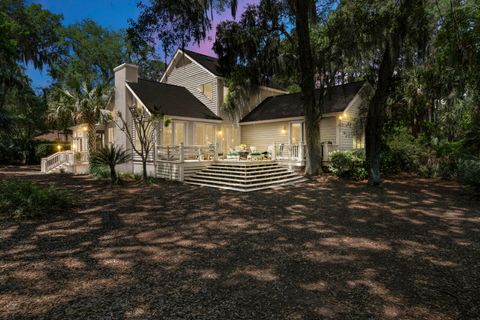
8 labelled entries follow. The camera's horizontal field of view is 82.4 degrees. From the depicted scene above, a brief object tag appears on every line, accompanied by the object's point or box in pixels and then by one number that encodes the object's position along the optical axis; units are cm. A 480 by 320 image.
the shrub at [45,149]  2645
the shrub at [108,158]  1255
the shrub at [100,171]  1453
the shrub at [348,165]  1349
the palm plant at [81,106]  1680
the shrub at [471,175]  924
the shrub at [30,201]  686
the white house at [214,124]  1418
